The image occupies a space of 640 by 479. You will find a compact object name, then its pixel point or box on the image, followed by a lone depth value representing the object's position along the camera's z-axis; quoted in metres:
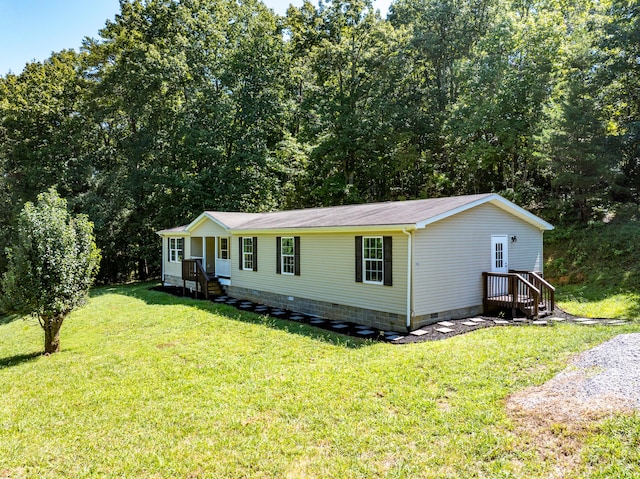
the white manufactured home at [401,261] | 9.46
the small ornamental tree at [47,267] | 8.17
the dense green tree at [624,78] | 15.48
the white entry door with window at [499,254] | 11.27
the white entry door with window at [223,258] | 16.08
